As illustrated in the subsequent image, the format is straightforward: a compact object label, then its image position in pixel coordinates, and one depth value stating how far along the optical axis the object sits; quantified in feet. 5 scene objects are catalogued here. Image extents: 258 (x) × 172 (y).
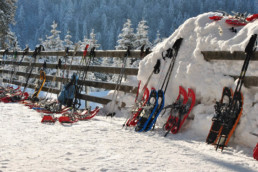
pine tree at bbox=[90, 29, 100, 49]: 119.05
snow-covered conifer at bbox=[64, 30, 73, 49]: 116.12
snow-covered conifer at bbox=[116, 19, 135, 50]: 93.30
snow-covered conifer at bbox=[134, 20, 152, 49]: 94.32
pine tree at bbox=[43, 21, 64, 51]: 111.65
